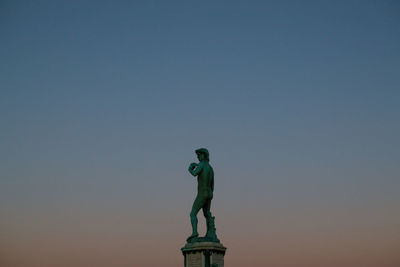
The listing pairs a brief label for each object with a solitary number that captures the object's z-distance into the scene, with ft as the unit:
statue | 96.68
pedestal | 92.99
